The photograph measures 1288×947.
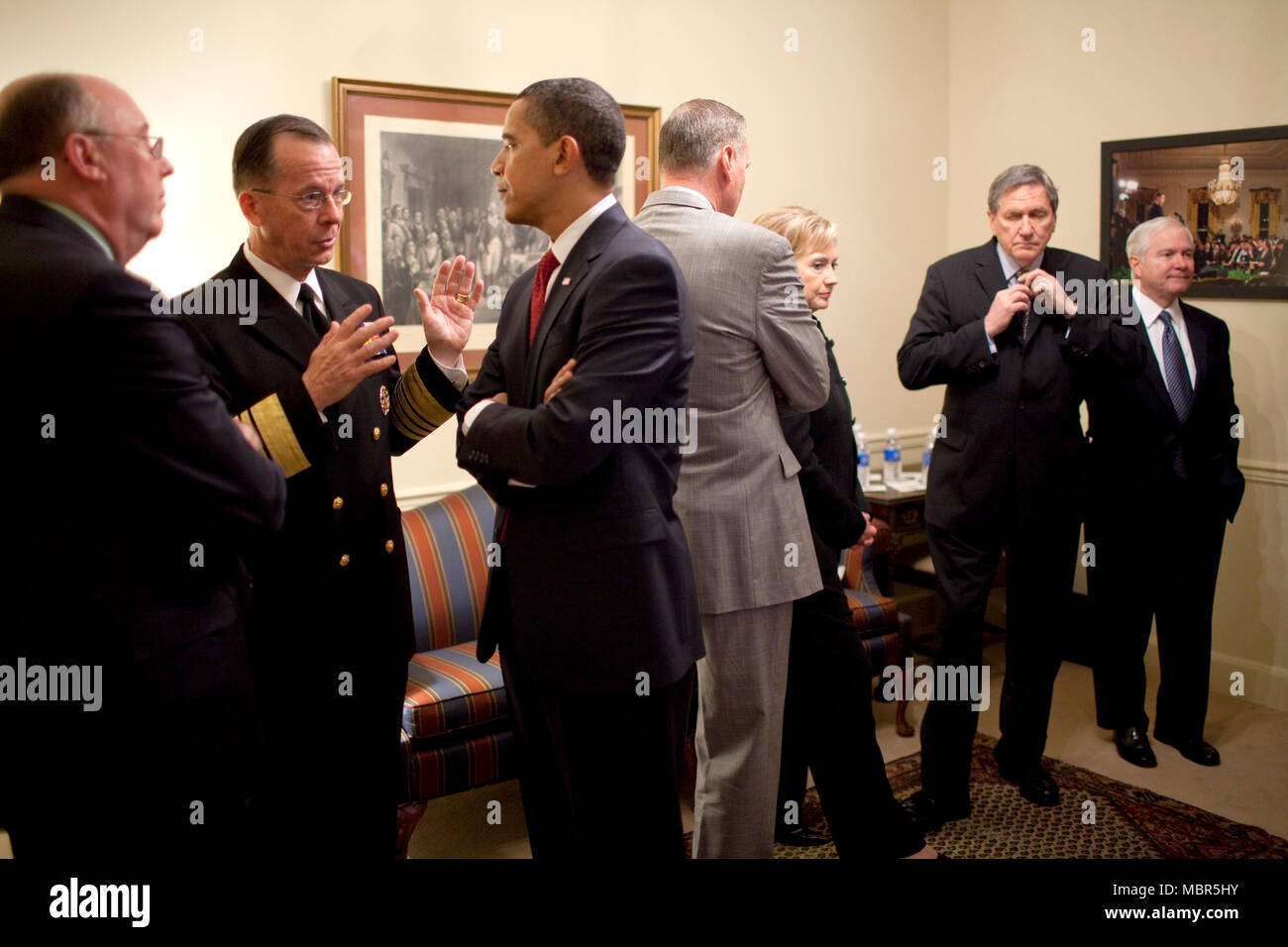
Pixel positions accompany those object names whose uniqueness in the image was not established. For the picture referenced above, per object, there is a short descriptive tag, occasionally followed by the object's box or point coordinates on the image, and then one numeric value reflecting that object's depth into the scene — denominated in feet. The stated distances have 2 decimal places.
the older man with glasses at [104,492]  4.68
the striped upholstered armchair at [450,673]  10.28
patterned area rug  10.48
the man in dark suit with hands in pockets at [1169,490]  12.69
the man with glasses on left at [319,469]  6.85
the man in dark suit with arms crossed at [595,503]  5.95
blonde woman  9.19
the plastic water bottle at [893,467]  16.88
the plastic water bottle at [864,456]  16.52
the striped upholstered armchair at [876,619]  13.10
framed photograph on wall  14.07
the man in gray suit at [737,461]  7.53
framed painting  12.59
